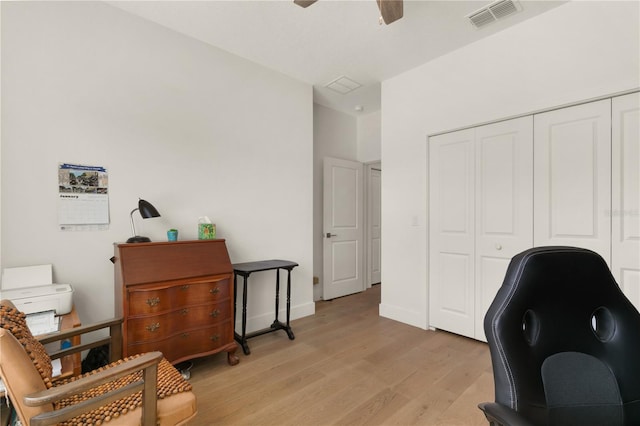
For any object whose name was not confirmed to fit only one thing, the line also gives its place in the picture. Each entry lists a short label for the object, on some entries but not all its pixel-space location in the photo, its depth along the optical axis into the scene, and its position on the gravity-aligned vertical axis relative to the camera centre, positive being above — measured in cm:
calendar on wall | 215 +10
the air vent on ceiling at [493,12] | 235 +163
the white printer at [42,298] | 175 -53
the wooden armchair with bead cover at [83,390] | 105 -72
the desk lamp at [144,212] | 222 -1
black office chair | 92 -44
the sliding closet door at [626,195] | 211 +9
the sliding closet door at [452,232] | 297 -25
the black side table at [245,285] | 271 -77
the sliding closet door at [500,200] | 261 +7
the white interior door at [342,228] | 436 -30
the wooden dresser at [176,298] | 203 -66
